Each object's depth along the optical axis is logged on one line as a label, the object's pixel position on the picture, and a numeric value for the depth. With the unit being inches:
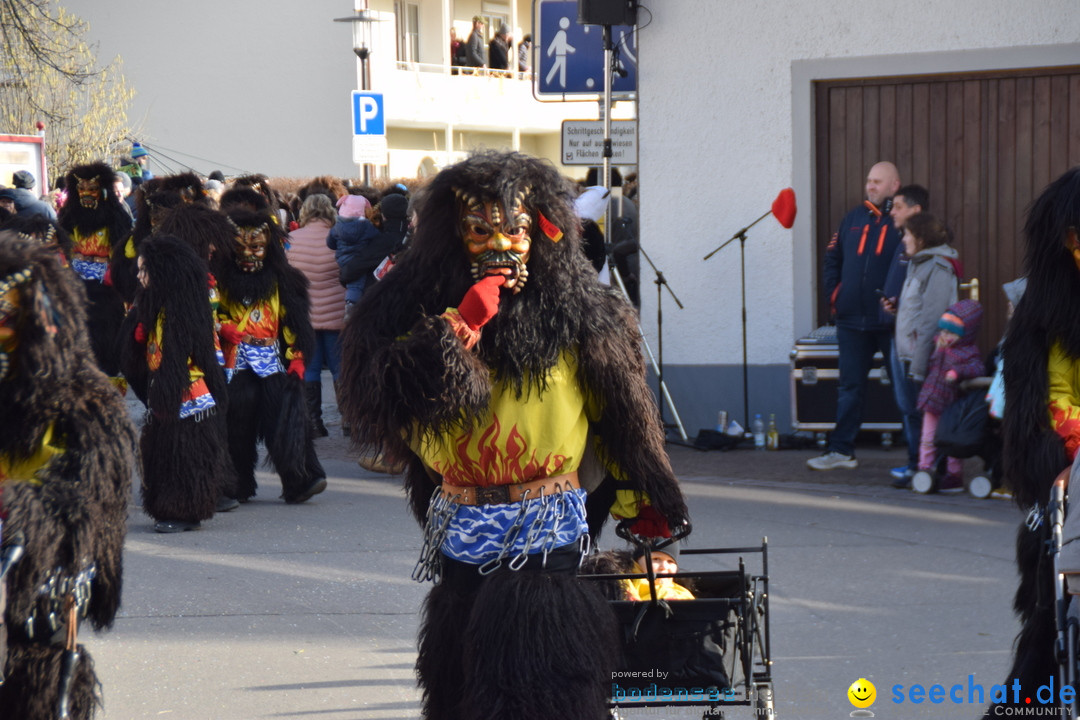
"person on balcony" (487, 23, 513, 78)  1446.9
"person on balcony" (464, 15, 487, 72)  1416.1
